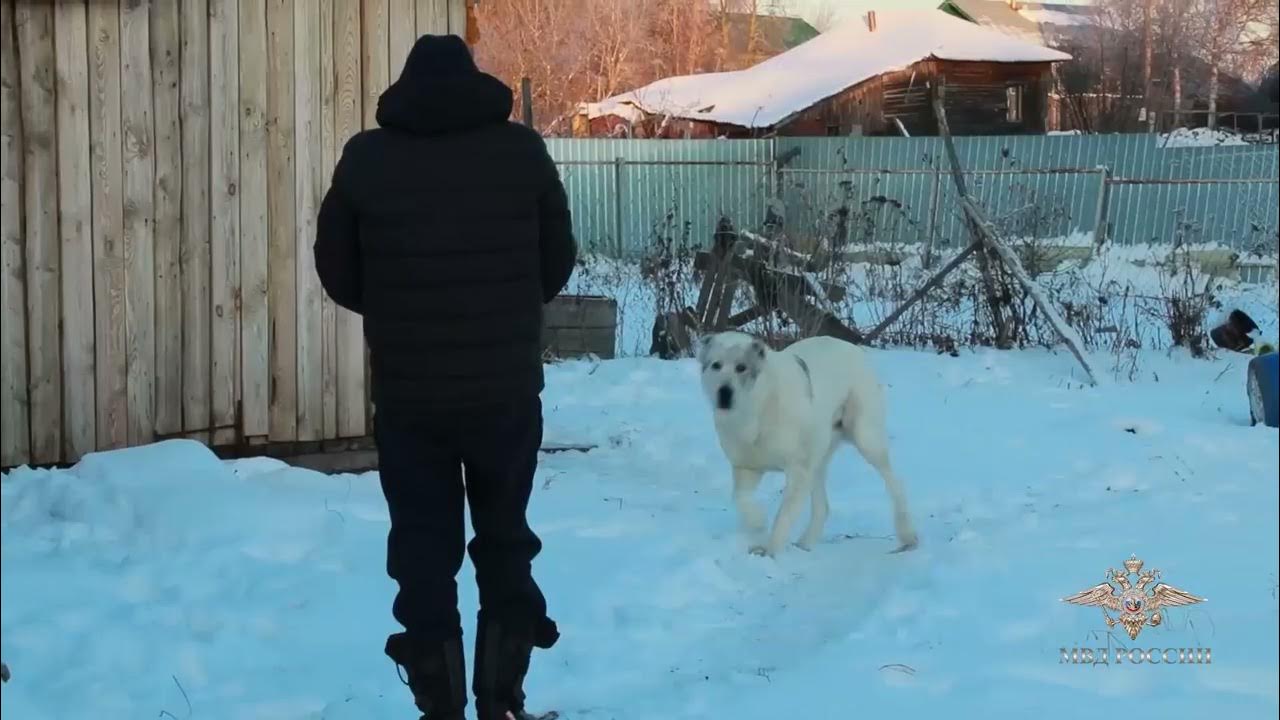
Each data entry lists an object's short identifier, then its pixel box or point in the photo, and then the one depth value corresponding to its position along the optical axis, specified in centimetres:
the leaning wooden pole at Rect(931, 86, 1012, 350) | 1172
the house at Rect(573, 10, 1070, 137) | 3225
